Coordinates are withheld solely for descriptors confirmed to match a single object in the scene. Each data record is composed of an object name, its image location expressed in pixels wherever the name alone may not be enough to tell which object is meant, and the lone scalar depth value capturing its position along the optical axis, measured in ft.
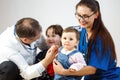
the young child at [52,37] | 9.77
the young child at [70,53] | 8.07
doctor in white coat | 8.39
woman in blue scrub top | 8.23
